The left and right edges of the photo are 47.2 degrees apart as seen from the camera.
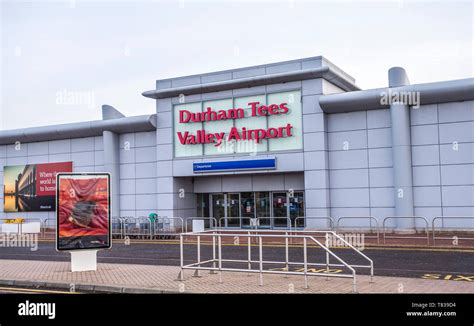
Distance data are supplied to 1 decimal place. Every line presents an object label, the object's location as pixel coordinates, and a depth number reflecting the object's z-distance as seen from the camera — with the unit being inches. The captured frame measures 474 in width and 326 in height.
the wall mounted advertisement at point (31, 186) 1385.3
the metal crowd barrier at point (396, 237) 761.1
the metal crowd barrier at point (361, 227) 881.5
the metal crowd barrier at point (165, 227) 1016.2
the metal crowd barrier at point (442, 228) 916.9
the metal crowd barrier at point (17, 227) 1203.2
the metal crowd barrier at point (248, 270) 411.4
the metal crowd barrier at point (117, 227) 1049.1
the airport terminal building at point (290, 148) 950.4
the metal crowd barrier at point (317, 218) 995.9
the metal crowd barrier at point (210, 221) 1121.3
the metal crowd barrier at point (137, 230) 1032.8
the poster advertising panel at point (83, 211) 531.5
